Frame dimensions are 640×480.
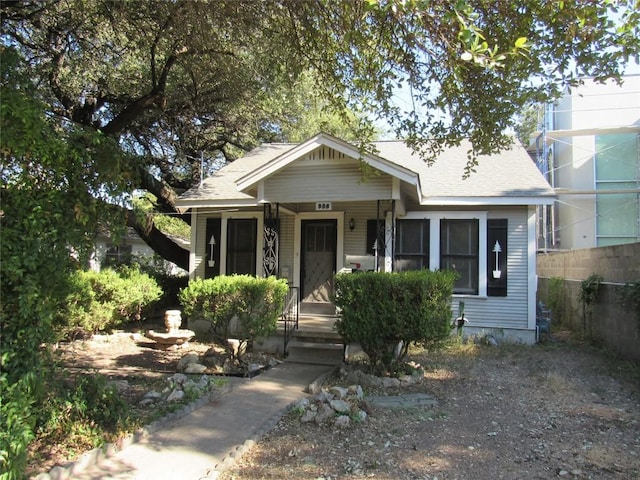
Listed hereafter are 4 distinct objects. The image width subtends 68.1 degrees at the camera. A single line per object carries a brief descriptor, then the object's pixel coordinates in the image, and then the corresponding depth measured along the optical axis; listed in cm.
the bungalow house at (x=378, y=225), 909
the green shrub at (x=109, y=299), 936
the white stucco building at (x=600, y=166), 1870
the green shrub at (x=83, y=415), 382
